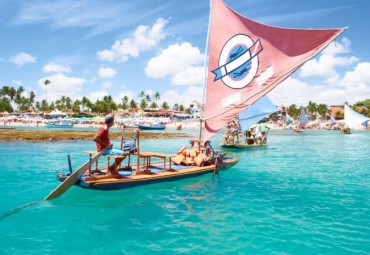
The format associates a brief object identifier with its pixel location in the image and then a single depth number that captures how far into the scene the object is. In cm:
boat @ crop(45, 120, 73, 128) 11054
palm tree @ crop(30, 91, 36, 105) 18588
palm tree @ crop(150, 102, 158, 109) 19788
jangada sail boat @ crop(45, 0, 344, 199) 1347
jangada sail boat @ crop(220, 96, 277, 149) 3612
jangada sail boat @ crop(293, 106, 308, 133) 11278
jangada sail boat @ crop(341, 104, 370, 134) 10412
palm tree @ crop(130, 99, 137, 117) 18525
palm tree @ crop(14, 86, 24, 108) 17746
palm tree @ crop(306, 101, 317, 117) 18088
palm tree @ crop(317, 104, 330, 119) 17400
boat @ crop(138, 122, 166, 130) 10481
